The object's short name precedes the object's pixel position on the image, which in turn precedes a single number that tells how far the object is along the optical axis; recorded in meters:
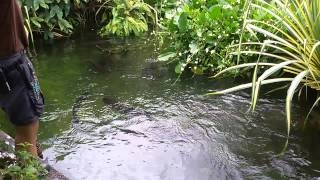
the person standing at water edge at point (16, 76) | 1.79
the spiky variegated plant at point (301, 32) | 2.67
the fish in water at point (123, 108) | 3.03
